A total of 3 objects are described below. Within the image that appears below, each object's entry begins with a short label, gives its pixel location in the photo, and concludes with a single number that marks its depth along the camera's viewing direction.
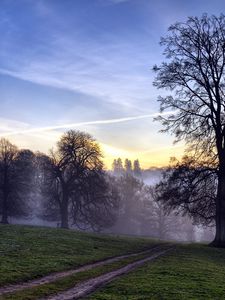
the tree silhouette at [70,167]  75.50
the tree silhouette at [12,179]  76.31
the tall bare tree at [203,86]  46.19
